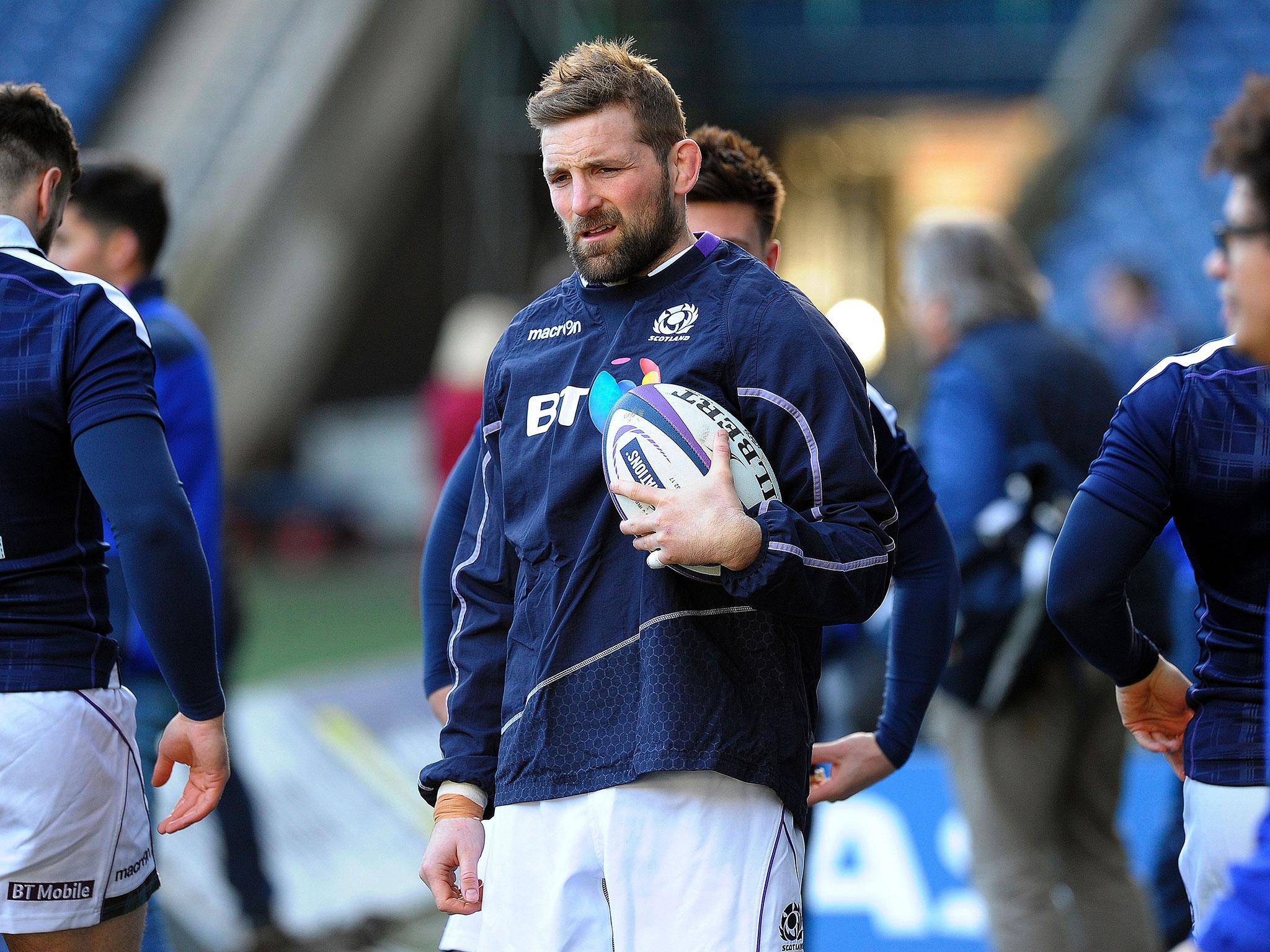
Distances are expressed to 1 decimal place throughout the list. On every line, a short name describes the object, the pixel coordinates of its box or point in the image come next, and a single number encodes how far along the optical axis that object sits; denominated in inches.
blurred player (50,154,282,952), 268.2
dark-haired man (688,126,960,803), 213.0
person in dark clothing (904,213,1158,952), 293.7
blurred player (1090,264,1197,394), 651.1
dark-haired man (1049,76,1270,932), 166.4
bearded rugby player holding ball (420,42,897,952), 163.0
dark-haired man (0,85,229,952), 179.8
